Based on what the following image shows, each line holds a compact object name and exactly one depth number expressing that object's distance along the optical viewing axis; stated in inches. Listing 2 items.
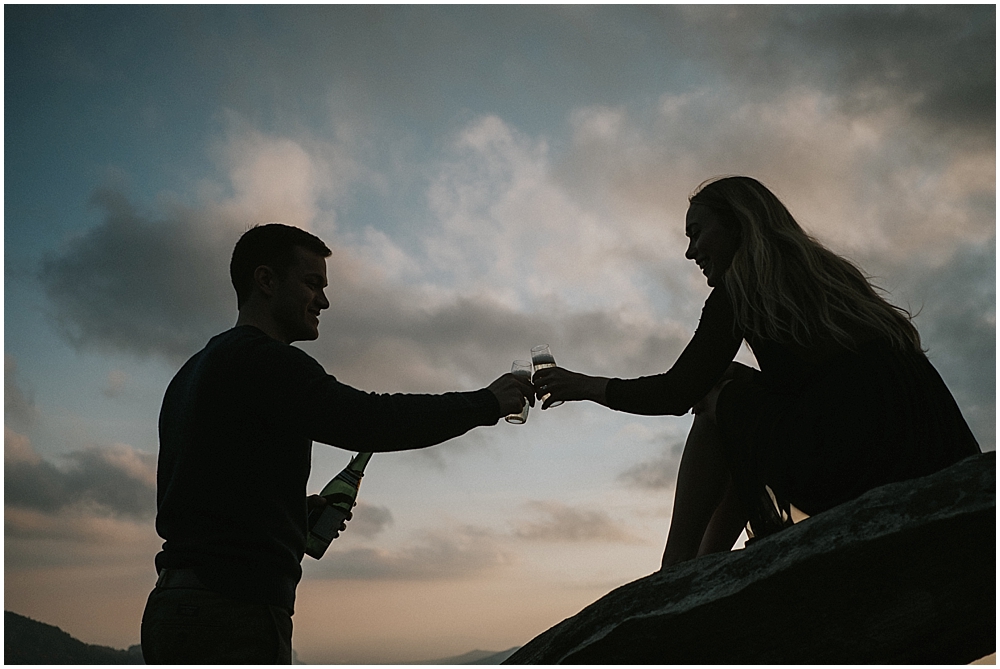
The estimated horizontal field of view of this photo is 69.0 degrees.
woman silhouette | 141.5
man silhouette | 130.7
